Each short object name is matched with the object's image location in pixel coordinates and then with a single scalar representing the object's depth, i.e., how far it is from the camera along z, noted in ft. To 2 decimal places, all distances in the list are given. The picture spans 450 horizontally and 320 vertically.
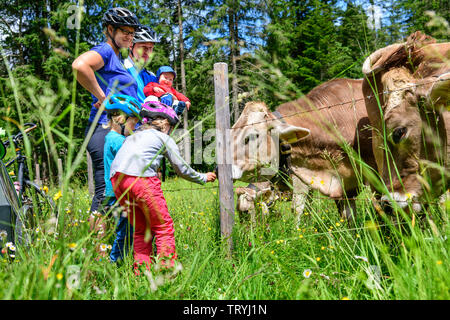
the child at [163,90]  10.46
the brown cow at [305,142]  12.36
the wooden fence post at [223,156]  9.48
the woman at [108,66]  8.46
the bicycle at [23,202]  7.63
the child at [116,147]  8.52
